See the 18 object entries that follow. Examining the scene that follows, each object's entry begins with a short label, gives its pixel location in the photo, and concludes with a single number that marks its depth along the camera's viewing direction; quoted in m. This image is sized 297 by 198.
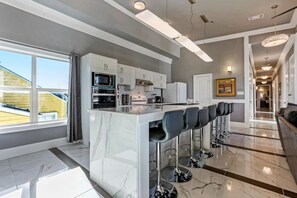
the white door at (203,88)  5.29
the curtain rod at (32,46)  2.34
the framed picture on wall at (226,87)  4.88
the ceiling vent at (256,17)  3.77
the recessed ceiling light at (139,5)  3.19
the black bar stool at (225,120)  3.19
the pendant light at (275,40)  2.93
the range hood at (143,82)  4.30
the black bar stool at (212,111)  2.47
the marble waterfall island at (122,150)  1.31
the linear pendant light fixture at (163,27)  1.97
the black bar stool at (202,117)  2.10
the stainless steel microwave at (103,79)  3.02
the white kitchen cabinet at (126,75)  3.69
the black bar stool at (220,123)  2.98
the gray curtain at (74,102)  3.02
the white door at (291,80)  4.34
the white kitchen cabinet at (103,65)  3.02
